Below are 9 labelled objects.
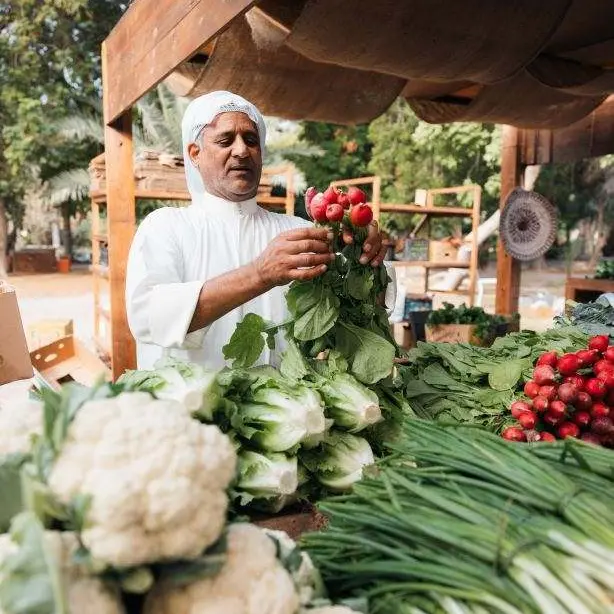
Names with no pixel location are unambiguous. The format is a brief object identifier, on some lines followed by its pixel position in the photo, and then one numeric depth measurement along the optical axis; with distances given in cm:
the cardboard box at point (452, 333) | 587
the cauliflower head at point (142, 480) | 88
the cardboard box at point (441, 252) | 1027
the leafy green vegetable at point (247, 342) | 203
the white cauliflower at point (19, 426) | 113
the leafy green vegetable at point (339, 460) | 180
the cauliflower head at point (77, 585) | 84
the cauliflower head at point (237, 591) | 94
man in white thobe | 206
